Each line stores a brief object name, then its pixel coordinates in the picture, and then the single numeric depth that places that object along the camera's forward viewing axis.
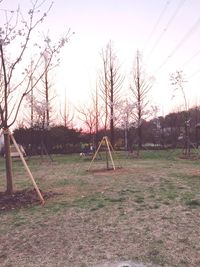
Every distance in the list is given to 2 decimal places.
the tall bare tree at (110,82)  17.51
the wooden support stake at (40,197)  4.25
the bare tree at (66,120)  19.24
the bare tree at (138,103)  17.03
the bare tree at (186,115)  12.42
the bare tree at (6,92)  4.54
